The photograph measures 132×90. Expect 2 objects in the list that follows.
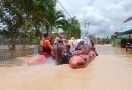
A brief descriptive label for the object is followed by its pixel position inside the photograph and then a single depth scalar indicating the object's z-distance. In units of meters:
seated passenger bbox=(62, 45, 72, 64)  5.63
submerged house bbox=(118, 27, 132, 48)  13.39
